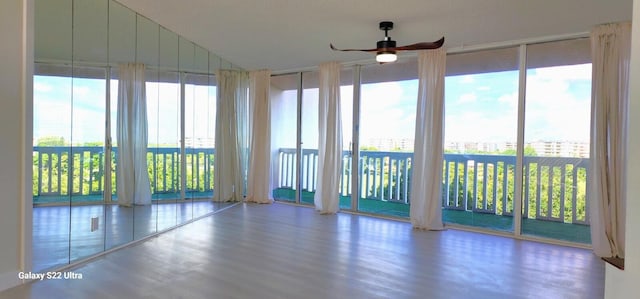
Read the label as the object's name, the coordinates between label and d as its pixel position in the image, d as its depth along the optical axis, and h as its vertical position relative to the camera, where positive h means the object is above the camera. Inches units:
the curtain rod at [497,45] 153.9 +48.9
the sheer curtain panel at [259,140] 245.3 +2.4
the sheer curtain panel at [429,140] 179.5 +3.6
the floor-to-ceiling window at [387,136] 201.3 +6.0
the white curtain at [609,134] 137.4 +6.6
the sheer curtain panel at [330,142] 214.8 +1.9
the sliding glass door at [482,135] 173.3 +6.7
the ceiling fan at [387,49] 134.3 +36.3
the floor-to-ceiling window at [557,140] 154.3 +4.3
